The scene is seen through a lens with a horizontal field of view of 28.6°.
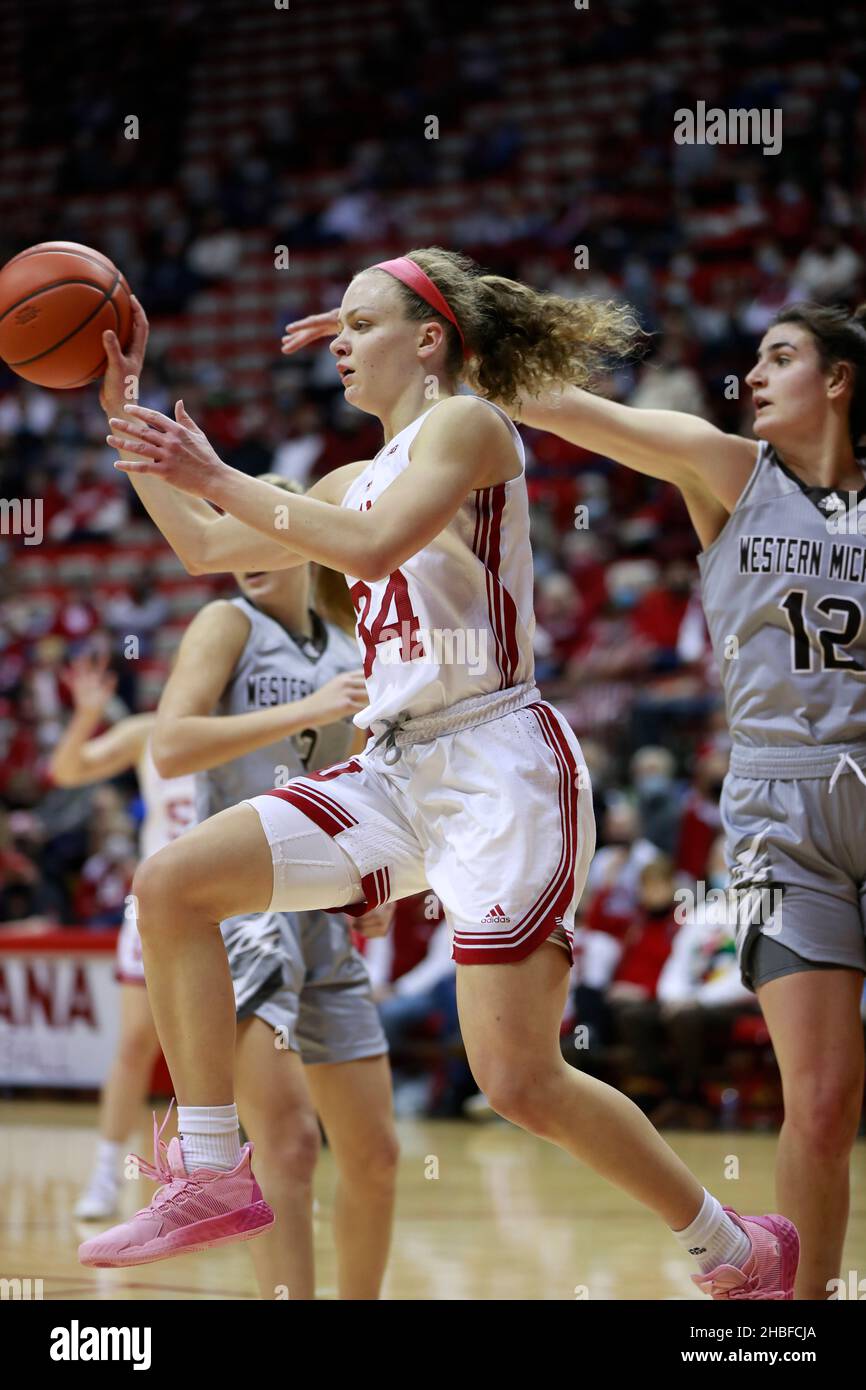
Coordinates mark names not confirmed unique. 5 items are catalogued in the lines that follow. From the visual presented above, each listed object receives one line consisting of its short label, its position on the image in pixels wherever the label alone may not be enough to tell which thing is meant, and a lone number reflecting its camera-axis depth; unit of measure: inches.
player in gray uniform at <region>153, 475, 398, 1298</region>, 155.2
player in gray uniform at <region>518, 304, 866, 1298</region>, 144.7
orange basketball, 148.2
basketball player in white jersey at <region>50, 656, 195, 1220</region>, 264.7
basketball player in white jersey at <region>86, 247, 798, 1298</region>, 124.7
